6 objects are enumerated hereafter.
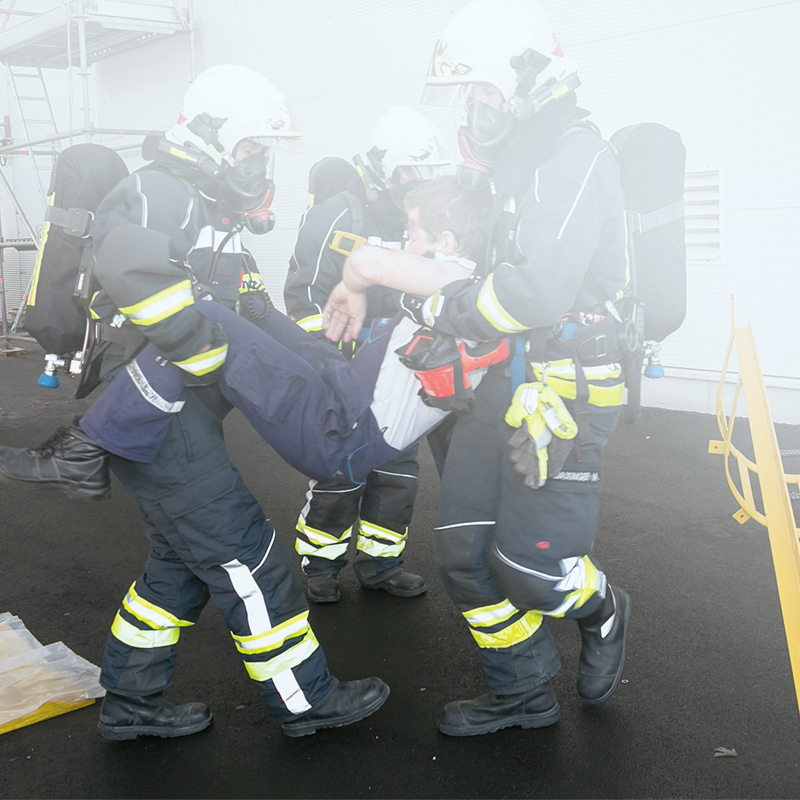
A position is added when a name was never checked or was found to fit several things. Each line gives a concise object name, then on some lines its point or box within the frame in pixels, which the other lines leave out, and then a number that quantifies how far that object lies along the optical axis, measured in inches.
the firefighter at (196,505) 89.8
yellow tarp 107.0
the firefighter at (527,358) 86.9
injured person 89.7
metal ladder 514.3
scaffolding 401.1
